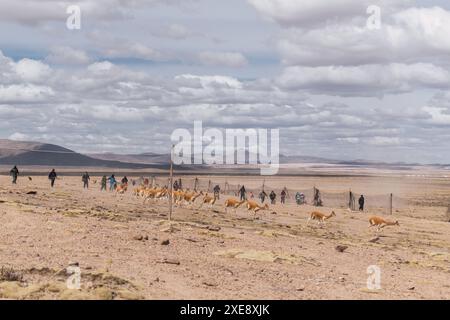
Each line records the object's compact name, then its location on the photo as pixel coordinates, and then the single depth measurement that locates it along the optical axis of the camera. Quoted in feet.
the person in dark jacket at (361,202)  176.02
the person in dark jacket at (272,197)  185.59
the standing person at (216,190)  188.65
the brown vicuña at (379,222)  115.24
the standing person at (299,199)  194.49
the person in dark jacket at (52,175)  176.90
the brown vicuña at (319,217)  120.57
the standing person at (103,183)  191.16
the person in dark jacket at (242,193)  186.95
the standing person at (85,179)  198.82
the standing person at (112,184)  184.75
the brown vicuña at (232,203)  131.95
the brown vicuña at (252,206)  126.73
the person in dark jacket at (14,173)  172.45
